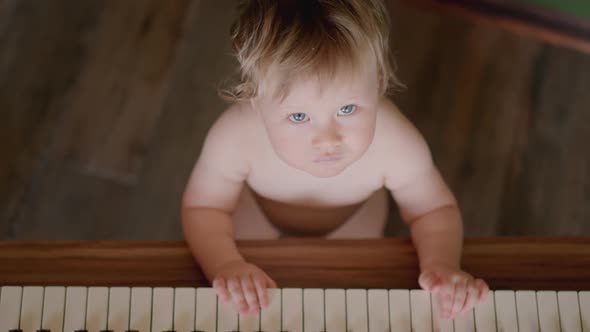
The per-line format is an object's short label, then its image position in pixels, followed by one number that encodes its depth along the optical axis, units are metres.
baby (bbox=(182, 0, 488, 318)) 1.50
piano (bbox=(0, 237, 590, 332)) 1.48
